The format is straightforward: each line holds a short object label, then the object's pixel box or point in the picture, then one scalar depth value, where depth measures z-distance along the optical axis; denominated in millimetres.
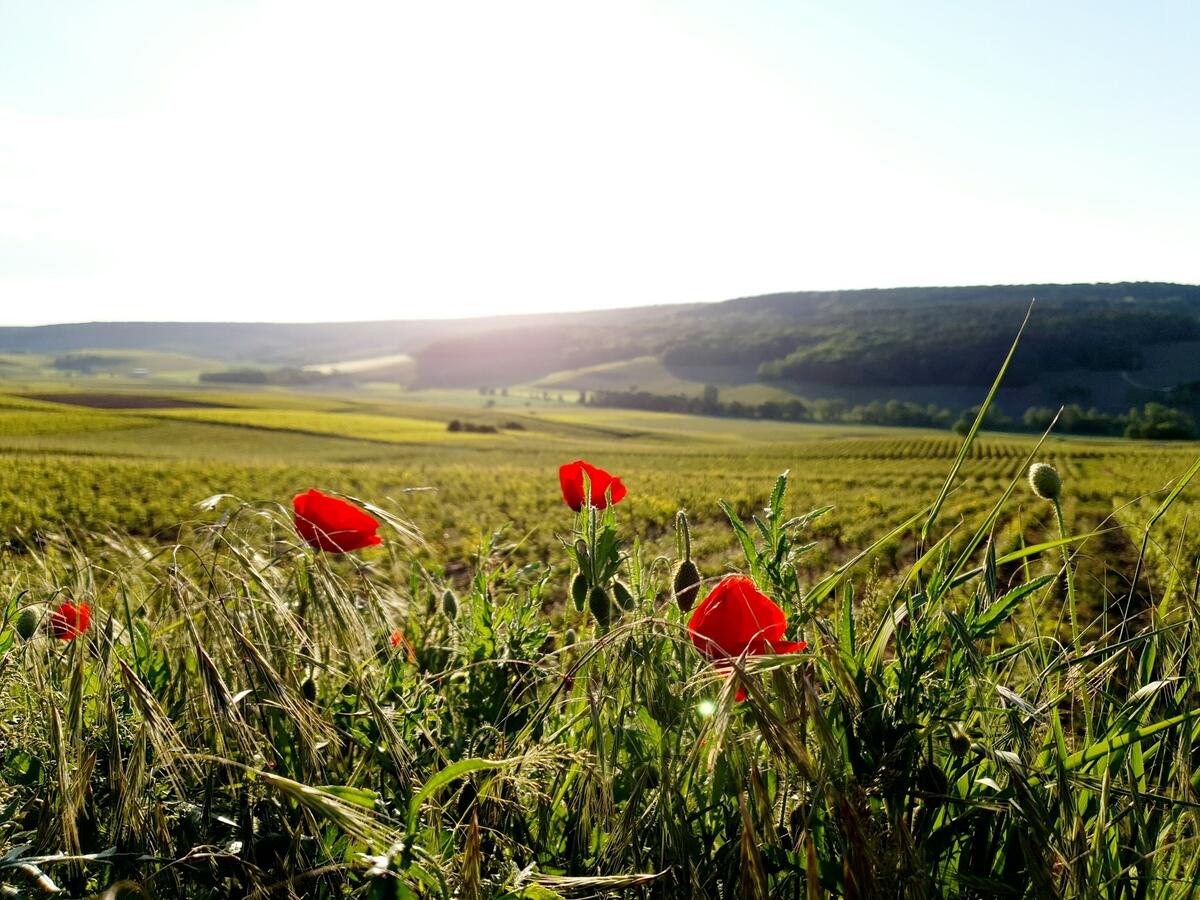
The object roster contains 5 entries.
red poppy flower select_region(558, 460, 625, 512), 658
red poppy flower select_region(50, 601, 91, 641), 617
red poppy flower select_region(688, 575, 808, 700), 499
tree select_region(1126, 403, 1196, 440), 57204
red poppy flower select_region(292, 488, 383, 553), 640
